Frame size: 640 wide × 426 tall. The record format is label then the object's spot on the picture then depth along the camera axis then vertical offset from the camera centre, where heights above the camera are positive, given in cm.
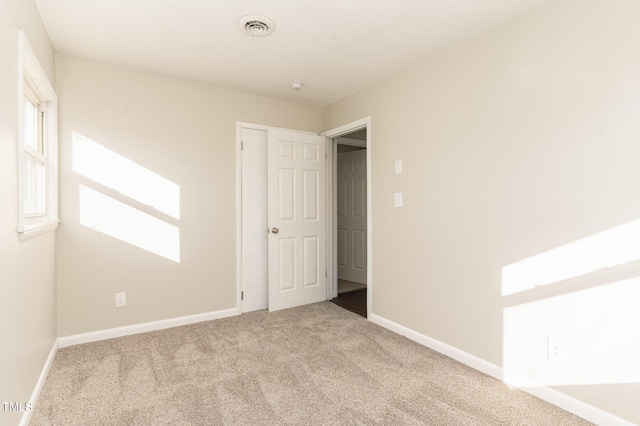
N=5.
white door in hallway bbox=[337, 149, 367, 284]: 514 -10
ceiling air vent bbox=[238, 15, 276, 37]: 220 +129
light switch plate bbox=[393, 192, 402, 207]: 304 +10
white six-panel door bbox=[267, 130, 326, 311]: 369 -11
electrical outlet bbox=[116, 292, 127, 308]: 294 -80
